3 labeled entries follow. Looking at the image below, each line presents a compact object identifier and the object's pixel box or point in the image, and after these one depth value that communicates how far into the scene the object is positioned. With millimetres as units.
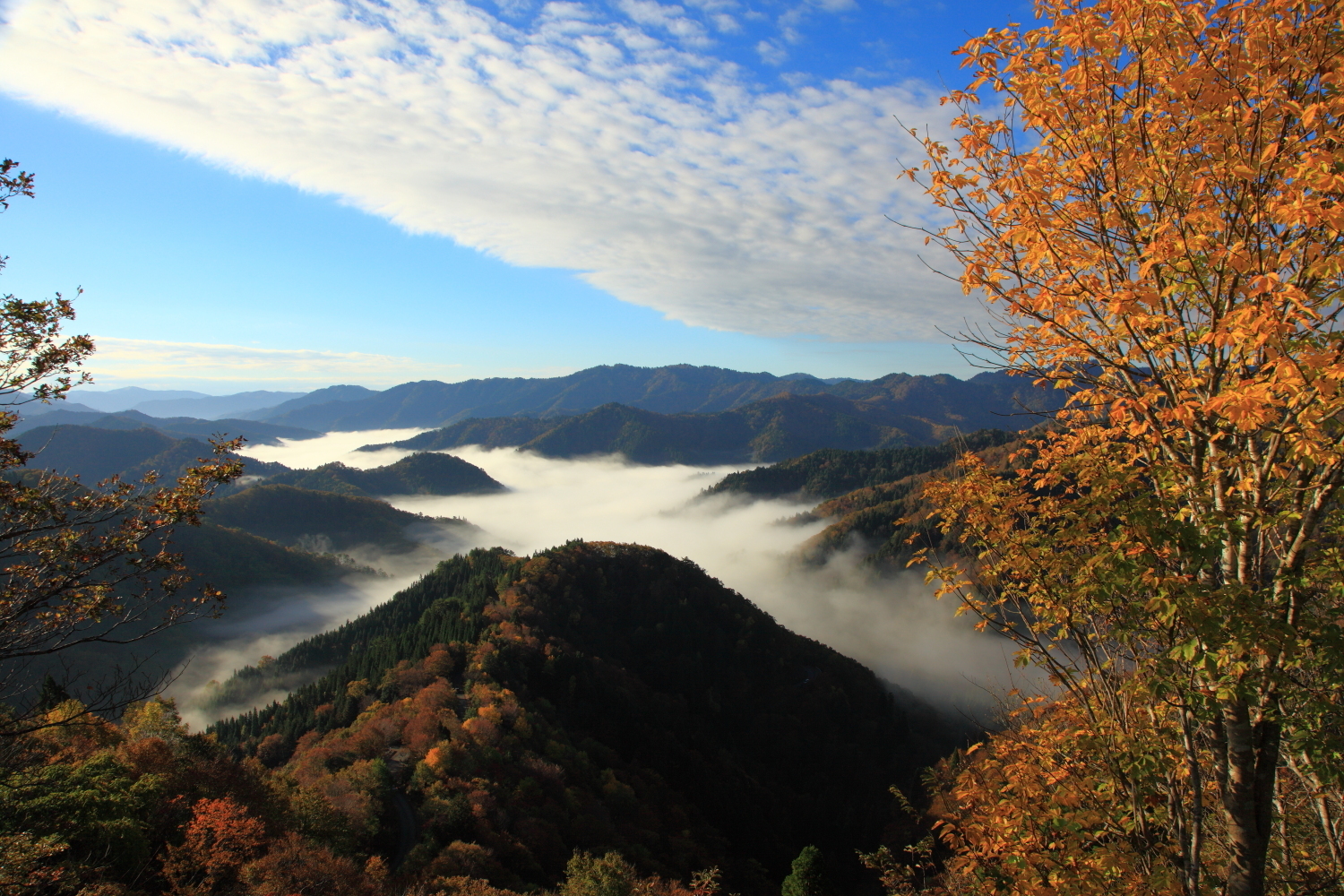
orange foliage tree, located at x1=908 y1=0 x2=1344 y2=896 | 4988
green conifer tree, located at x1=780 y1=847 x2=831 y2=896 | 42184
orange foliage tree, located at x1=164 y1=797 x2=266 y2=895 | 24156
